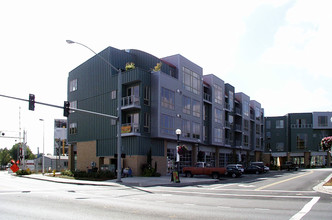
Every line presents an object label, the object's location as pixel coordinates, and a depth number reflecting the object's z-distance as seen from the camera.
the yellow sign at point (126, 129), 34.76
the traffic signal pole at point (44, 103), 20.81
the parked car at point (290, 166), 57.67
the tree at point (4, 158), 103.07
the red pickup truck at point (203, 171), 32.84
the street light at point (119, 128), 26.86
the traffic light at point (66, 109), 23.16
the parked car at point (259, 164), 47.64
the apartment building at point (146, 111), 35.75
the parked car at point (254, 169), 45.41
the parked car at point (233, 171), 35.25
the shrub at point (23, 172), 42.59
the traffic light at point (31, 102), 21.29
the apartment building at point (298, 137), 79.62
